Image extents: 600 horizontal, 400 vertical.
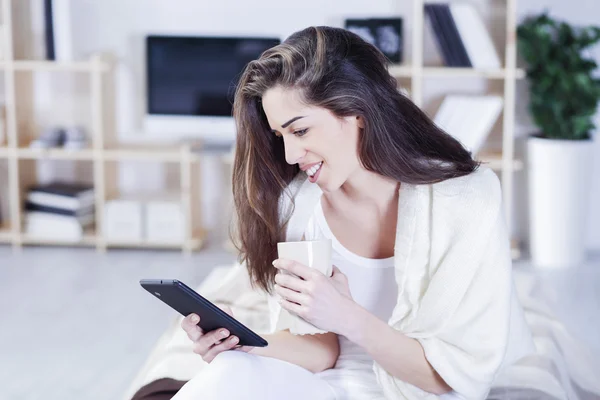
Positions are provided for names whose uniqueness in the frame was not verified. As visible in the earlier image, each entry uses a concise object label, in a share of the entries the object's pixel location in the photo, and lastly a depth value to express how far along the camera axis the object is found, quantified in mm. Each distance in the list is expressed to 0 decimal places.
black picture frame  4014
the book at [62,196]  4211
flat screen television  4129
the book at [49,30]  4086
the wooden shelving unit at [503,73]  3863
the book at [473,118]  3902
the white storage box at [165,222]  4152
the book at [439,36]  3918
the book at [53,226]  4230
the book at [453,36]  3900
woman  1432
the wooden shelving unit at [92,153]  4105
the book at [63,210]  4223
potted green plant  3809
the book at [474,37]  3891
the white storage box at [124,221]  4148
